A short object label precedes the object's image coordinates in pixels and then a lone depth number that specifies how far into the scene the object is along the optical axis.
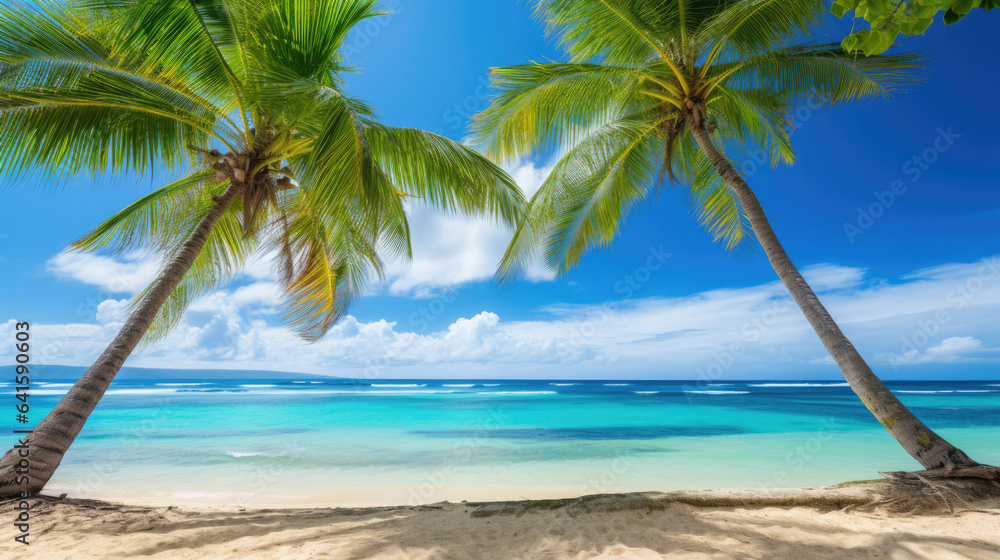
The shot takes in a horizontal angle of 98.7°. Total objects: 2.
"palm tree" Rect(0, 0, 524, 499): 3.84
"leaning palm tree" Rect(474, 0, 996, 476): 5.16
